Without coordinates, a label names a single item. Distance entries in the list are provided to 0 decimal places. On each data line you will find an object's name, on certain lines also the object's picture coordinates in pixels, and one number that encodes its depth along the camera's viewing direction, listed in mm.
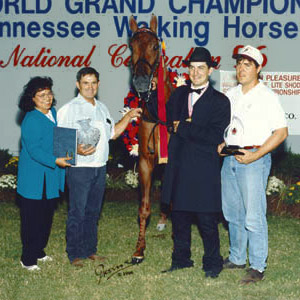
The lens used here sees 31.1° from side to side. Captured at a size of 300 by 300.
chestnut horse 5529
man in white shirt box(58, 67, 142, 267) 5387
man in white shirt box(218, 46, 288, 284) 5027
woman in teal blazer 5371
